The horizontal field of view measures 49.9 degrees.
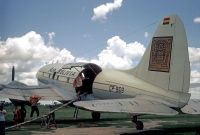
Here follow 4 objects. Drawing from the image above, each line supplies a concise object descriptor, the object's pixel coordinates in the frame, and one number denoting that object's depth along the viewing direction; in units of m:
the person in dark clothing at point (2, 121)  7.83
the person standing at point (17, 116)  10.92
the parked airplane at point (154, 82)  8.11
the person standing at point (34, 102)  12.23
